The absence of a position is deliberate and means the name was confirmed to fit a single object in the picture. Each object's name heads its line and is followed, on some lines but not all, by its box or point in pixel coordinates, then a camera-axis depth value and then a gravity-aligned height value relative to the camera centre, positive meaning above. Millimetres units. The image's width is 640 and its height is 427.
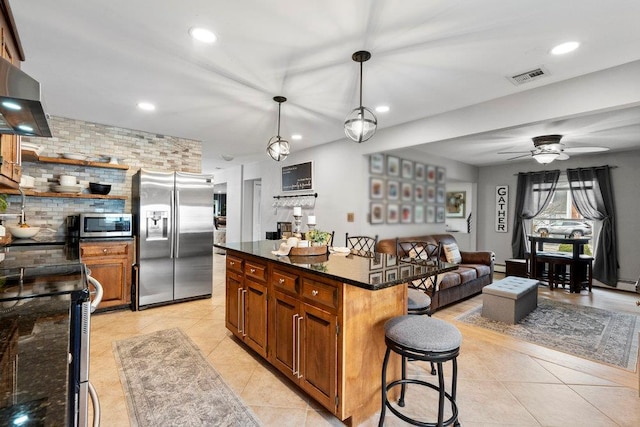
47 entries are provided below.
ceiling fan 4328 +922
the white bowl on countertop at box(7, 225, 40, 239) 3303 -207
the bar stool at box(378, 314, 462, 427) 1616 -690
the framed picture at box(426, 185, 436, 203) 6105 +407
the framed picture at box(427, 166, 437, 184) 6075 +789
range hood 1265 +499
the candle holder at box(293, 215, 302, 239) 2916 -197
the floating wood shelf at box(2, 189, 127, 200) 3681 +219
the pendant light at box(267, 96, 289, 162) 3400 +736
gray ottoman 3650 -1057
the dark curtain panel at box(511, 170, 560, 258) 6379 +351
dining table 5344 -733
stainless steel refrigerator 4125 -313
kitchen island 1828 -703
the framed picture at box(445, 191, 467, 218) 7664 +279
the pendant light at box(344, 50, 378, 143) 2520 +753
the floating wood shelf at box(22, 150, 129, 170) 3521 +645
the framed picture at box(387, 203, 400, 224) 5273 +15
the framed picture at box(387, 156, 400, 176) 5242 +830
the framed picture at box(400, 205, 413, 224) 5531 -1
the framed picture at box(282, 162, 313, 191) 5852 +728
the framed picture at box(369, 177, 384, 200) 4996 +421
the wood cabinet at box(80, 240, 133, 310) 3812 -692
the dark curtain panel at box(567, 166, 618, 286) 5598 +129
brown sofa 4203 -895
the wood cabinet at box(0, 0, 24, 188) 1808 +573
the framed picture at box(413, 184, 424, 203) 5789 +403
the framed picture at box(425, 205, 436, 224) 6104 +2
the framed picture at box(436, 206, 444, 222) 6348 +13
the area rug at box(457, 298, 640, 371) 2982 -1323
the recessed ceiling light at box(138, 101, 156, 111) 3547 +1261
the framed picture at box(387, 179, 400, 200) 5264 +422
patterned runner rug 1973 -1307
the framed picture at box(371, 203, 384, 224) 5016 +14
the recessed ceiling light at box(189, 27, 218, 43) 2145 +1274
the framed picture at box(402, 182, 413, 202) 5543 +414
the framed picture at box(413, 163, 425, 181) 5777 +810
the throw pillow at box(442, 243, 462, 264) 5344 -693
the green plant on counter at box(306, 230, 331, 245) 2758 -211
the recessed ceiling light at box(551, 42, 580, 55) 2271 +1260
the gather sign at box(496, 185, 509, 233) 7020 +171
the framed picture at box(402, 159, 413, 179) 5516 +822
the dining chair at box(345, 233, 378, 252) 4730 -468
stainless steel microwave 3818 -158
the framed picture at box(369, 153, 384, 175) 4992 +825
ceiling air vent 2686 +1251
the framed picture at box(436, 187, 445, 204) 6336 +400
